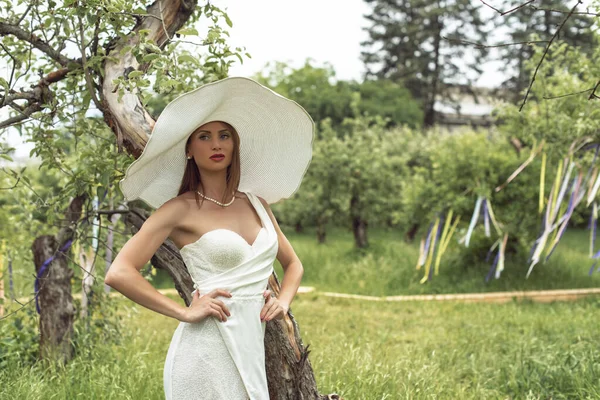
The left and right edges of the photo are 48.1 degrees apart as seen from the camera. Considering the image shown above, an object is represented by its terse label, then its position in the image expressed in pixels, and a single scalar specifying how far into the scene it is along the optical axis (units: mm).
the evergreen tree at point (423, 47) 25938
